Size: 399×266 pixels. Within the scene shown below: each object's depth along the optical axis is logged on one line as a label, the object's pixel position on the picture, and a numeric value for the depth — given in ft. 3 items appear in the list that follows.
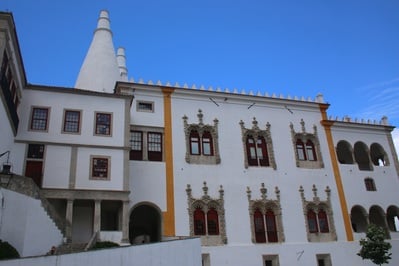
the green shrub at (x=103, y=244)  69.80
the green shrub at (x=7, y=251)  50.01
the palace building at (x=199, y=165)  77.71
